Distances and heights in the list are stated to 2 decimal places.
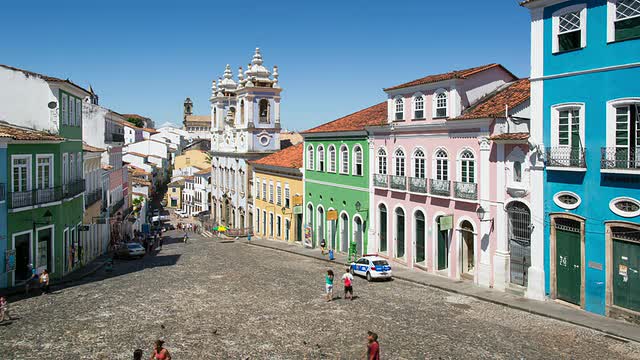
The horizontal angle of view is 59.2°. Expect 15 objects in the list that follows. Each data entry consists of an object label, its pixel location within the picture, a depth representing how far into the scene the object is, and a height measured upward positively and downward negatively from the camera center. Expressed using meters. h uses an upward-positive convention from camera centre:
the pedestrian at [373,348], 12.12 -3.72
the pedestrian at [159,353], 11.77 -3.72
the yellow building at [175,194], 88.44 -2.93
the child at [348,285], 19.91 -3.87
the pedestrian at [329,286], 19.69 -3.88
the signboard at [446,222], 23.48 -1.94
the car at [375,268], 23.52 -3.89
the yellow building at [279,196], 39.16 -1.50
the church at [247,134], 51.59 +3.94
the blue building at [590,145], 16.77 +0.96
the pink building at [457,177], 21.14 -0.06
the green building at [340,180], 30.36 -0.25
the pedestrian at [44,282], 20.67 -3.90
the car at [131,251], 33.00 -4.45
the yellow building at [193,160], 94.23 +2.77
